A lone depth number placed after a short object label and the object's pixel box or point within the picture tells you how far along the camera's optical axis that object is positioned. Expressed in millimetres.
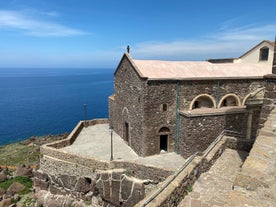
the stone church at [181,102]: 17391
